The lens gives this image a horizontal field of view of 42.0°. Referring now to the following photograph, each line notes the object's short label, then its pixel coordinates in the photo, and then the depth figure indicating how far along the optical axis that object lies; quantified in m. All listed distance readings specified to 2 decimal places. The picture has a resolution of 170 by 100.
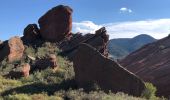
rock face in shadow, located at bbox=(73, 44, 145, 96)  15.79
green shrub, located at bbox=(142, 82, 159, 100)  15.95
